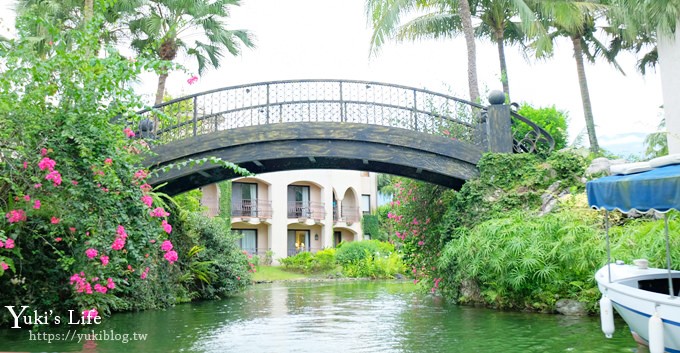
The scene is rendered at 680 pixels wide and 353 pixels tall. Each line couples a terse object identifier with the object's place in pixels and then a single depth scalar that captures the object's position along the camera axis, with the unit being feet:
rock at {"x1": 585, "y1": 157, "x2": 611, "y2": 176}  41.16
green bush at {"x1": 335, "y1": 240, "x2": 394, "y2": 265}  105.91
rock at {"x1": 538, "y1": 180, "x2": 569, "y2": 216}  39.63
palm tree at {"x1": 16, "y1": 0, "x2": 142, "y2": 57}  56.65
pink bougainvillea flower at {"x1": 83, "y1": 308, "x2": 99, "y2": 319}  27.49
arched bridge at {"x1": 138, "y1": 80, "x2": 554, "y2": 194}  44.39
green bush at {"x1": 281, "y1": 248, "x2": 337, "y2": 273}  107.34
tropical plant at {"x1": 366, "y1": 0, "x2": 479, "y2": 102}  58.75
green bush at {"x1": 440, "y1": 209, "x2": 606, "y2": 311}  33.04
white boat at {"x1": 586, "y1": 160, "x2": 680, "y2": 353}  19.19
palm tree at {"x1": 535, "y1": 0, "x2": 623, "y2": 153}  67.46
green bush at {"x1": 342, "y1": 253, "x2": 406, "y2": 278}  97.71
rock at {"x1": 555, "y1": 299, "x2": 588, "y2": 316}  33.63
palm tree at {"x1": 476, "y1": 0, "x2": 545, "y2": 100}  61.36
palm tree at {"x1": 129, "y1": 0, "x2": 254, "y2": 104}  64.95
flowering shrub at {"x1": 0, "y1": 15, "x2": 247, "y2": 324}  28.07
